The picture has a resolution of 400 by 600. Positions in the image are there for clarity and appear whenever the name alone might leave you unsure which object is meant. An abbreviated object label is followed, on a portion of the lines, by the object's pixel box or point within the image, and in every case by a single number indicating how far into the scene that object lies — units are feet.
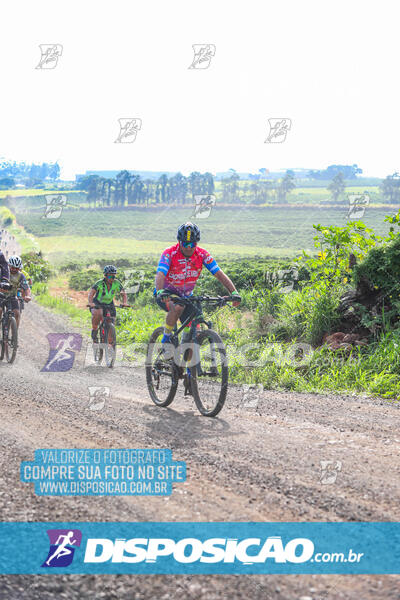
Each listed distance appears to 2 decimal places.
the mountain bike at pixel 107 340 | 39.91
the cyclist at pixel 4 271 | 38.50
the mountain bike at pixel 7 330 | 39.78
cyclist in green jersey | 40.09
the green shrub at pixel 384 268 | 32.48
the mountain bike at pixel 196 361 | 21.56
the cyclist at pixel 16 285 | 40.16
